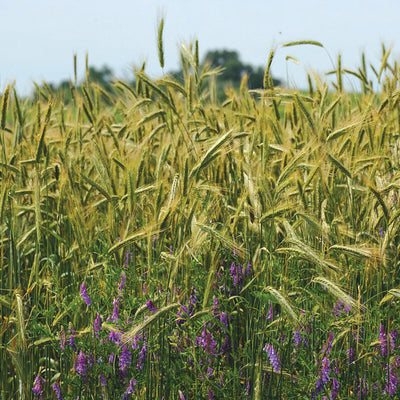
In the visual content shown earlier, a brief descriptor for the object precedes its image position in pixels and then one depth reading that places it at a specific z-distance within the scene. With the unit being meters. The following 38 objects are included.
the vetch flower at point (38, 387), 4.39
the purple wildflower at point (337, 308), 4.29
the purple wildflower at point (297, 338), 4.16
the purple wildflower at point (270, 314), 4.46
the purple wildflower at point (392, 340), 4.32
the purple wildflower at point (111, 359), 4.16
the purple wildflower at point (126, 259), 4.53
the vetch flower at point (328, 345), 4.06
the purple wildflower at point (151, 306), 3.91
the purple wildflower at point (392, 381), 4.22
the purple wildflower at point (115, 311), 4.15
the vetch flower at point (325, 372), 4.06
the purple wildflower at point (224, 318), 4.36
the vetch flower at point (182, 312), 4.04
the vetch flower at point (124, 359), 4.10
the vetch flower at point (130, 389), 4.08
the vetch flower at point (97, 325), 4.20
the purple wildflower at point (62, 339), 4.28
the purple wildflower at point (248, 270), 4.35
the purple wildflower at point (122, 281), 4.29
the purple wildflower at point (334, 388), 4.16
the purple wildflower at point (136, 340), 4.00
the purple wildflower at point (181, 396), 4.08
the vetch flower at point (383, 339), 4.23
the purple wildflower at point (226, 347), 4.41
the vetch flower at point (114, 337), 4.11
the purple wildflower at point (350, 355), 4.04
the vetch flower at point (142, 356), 4.11
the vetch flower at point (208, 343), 4.20
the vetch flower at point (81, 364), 4.17
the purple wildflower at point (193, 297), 4.30
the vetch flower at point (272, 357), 4.05
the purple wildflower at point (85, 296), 4.39
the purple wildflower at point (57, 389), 4.24
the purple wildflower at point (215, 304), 4.29
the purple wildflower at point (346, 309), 4.13
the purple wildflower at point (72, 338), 4.29
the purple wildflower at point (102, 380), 4.20
